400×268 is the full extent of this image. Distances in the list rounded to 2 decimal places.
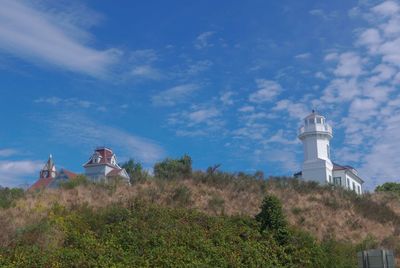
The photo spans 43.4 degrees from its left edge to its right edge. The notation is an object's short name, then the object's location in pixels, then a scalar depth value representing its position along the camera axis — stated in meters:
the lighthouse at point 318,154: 52.94
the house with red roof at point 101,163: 59.19
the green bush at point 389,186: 58.38
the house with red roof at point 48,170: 79.81
